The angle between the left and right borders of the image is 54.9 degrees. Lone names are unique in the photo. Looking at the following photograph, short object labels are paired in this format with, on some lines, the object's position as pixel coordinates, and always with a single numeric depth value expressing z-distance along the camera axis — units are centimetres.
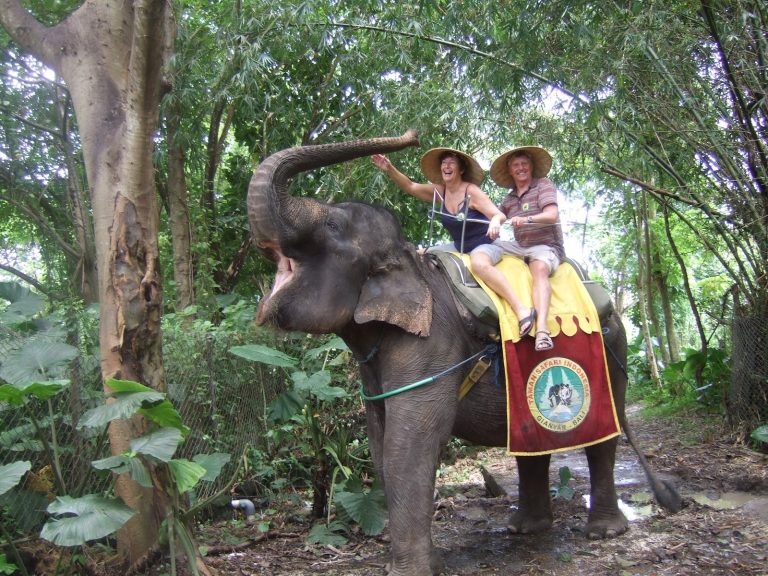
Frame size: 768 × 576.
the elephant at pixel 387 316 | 385
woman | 473
